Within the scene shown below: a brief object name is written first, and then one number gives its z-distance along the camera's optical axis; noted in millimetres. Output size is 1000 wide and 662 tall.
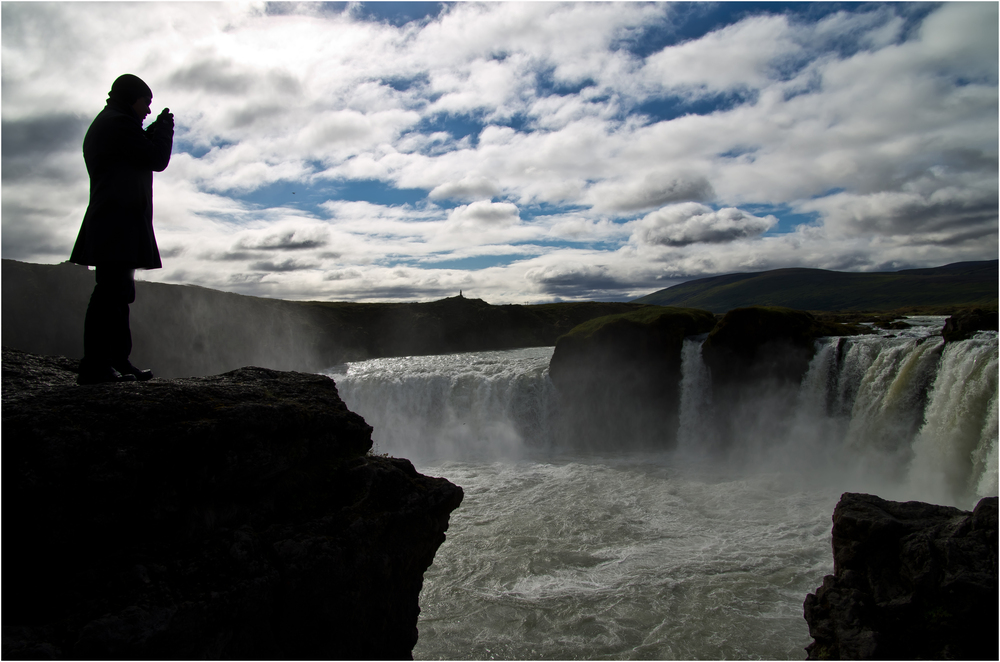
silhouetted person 4648
